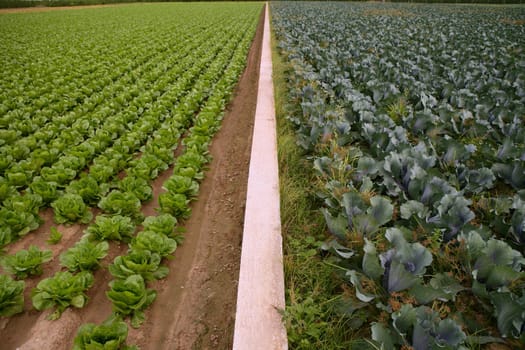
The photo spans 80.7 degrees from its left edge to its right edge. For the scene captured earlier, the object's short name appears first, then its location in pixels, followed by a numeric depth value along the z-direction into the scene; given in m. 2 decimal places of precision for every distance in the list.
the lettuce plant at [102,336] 1.90
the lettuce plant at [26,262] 2.47
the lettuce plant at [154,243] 2.68
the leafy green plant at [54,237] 2.88
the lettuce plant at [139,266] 2.45
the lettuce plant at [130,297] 2.21
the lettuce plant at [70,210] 3.09
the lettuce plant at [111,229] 2.83
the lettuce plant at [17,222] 2.86
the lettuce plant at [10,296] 2.23
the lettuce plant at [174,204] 3.22
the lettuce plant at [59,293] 2.26
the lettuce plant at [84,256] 2.53
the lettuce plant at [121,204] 3.15
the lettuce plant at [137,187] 3.44
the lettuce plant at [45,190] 3.27
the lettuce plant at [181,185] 3.45
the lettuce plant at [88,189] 3.34
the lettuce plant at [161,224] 2.89
